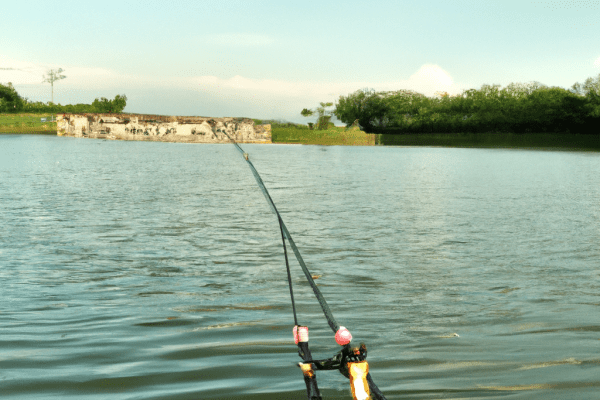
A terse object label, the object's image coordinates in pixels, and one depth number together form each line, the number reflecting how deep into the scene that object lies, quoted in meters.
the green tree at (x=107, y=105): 133.88
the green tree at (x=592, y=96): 77.94
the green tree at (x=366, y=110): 110.69
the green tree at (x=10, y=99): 123.86
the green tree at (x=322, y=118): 122.69
